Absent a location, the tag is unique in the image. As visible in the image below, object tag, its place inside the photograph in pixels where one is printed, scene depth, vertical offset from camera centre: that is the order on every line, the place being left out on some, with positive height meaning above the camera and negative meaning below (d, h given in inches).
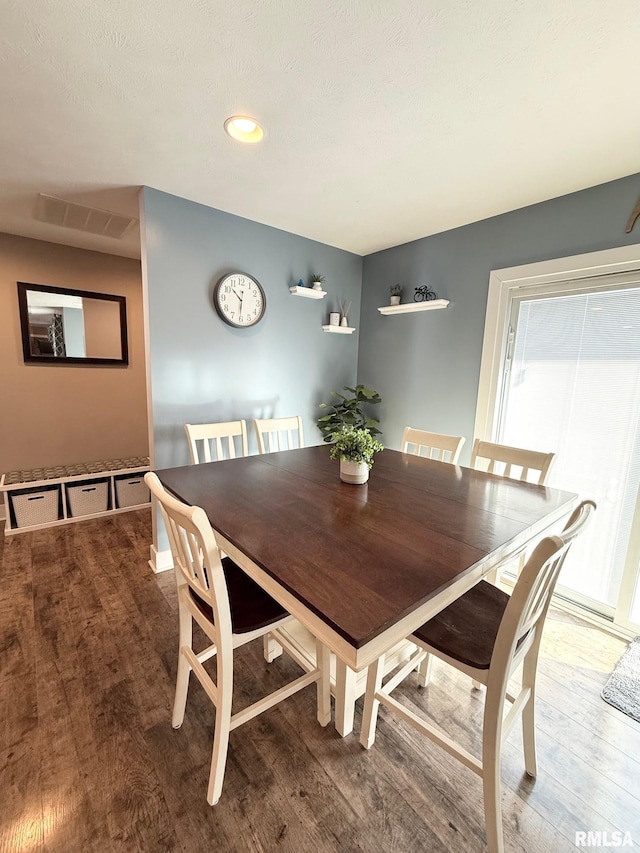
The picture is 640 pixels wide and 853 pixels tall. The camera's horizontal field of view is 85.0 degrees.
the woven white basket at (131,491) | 129.7 -46.6
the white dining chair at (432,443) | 82.2 -15.9
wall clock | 98.2 +20.5
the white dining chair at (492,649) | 34.9 -32.1
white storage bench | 111.5 -43.5
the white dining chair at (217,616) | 38.1 -32.7
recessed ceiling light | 59.4 +42.1
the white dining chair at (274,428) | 92.1 -15.2
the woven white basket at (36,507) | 111.4 -46.5
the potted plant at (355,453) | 64.0 -14.3
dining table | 31.1 -19.9
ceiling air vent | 93.4 +42.2
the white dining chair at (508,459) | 69.6 -16.3
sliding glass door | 77.3 -5.4
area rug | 60.6 -54.7
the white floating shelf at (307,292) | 110.1 +25.8
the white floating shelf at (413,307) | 103.4 +22.0
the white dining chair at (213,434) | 82.7 -15.7
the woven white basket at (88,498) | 120.3 -46.3
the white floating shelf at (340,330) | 123.5 +15.9
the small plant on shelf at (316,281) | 114.7 +30.3
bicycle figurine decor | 109.3 +26.4
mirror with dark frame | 121.1 +14.0
